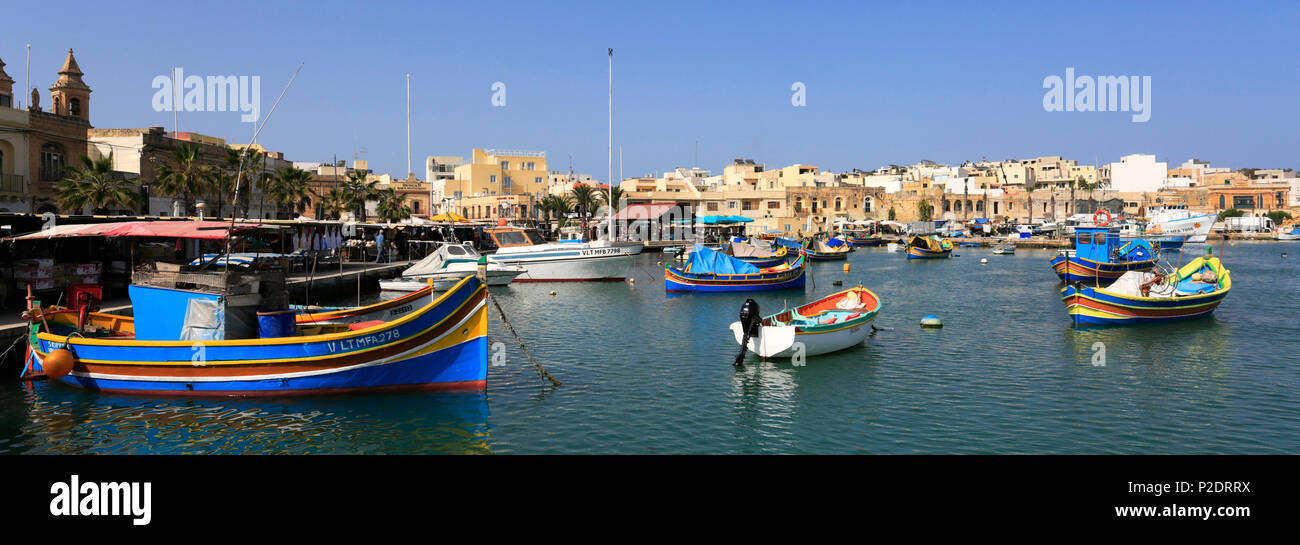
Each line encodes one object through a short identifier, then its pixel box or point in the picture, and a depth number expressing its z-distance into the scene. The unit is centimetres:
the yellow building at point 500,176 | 9738
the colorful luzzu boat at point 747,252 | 5844
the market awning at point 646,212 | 9450
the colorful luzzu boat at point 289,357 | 1666
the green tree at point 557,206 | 9044
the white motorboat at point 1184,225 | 9244
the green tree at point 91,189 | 3266
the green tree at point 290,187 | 4906
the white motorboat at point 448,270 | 4053
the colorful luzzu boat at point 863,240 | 10204
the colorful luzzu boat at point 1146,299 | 2831
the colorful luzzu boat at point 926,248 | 7481
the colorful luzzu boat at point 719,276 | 4103
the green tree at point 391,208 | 6719
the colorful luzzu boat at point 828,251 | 7444
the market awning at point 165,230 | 1914
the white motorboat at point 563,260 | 4597
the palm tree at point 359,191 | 6031
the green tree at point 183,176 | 3959
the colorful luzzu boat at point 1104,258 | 4584
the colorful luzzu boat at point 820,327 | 2178
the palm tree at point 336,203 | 5944
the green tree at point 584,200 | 9377
